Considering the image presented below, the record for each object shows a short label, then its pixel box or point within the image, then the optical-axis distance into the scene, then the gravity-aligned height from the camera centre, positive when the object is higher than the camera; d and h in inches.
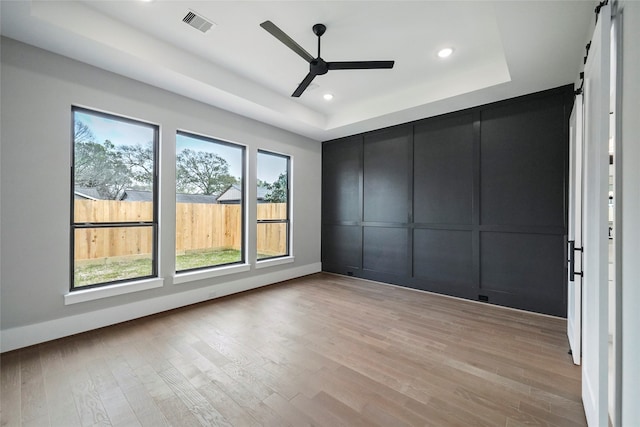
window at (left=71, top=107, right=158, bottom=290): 120.3 +6.0
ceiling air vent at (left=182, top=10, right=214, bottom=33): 103.6 +76.5
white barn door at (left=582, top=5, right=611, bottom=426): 51.9 -1.5
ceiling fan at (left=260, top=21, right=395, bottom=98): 102.5 +59.8
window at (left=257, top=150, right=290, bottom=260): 196.2 +6.1
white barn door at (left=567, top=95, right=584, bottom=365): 86.6 -9.3
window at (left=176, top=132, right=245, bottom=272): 155.5 +6.5
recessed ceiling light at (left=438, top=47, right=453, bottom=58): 123.0 +75.9
